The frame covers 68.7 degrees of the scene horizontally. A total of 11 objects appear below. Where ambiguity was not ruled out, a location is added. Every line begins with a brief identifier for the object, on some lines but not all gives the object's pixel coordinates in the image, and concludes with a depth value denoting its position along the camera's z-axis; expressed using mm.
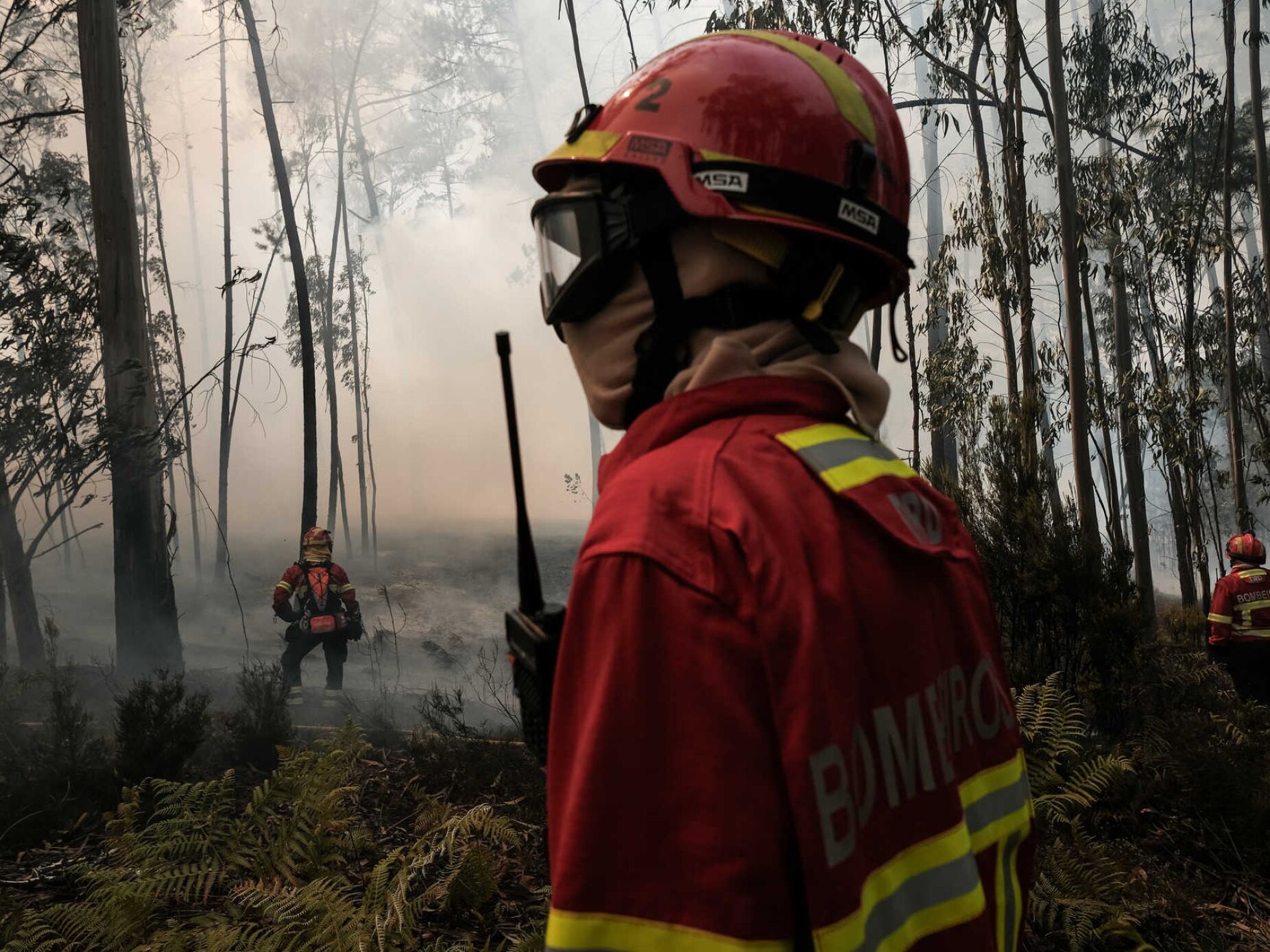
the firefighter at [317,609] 8297
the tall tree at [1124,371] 12062
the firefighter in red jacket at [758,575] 782
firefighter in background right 7109
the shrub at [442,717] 5343
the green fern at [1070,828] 2756
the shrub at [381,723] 5695
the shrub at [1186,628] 10539
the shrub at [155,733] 4551
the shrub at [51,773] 4051
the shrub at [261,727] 5238
